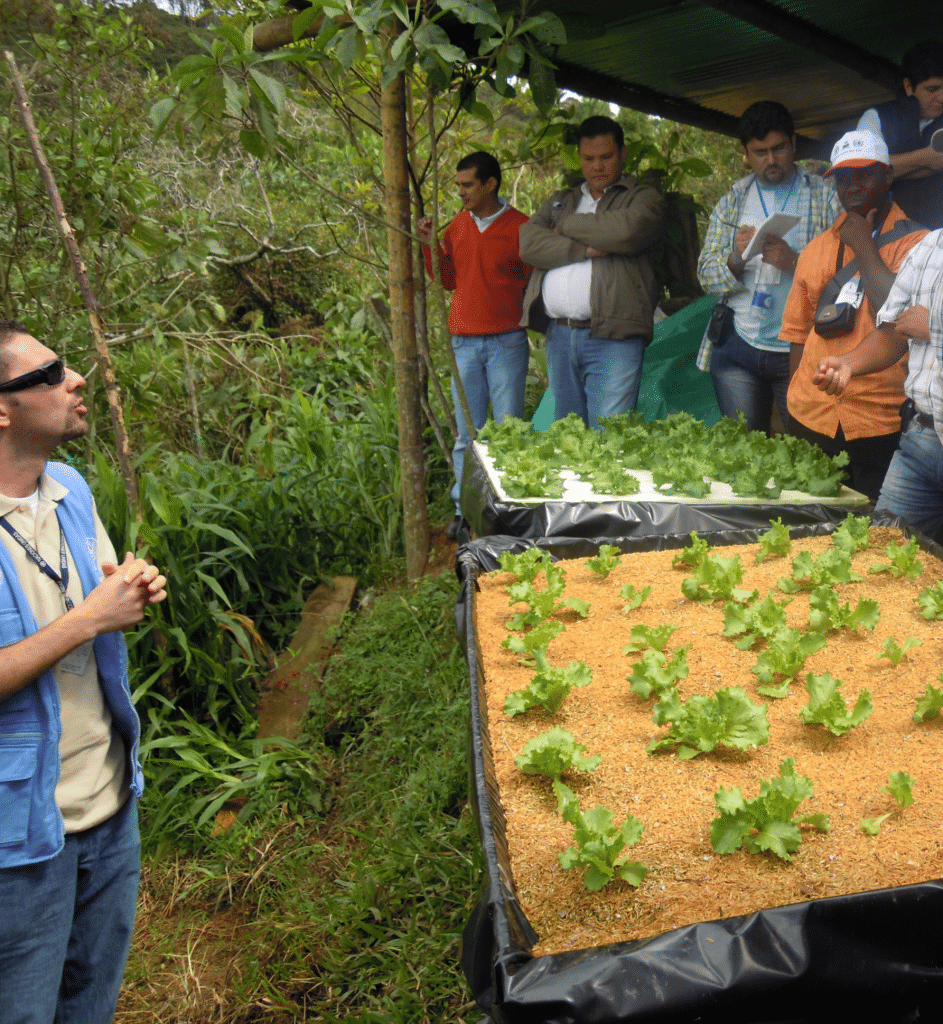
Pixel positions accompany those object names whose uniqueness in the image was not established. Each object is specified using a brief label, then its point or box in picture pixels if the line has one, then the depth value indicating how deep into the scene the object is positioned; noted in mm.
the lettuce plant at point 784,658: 1875
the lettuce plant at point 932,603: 2072
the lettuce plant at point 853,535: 2492
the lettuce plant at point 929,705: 1661
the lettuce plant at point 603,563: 2592
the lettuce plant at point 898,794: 1405
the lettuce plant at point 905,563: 2336
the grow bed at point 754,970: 1157
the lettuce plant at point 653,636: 2045
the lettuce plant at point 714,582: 2334
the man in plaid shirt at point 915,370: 2361
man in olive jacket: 3965
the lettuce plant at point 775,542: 2576
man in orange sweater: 4527
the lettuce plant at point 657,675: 1861
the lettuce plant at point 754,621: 2053
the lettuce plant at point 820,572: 2299
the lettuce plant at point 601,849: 1370
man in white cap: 2746
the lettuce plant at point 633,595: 2342
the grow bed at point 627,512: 2979
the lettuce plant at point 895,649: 1898
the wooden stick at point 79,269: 2857
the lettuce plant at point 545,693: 1861
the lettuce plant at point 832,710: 1650
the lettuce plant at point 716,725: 1652
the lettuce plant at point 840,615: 2057
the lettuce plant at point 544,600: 2332
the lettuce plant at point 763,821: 1386
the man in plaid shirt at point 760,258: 3508
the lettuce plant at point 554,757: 1625
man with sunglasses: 1639
